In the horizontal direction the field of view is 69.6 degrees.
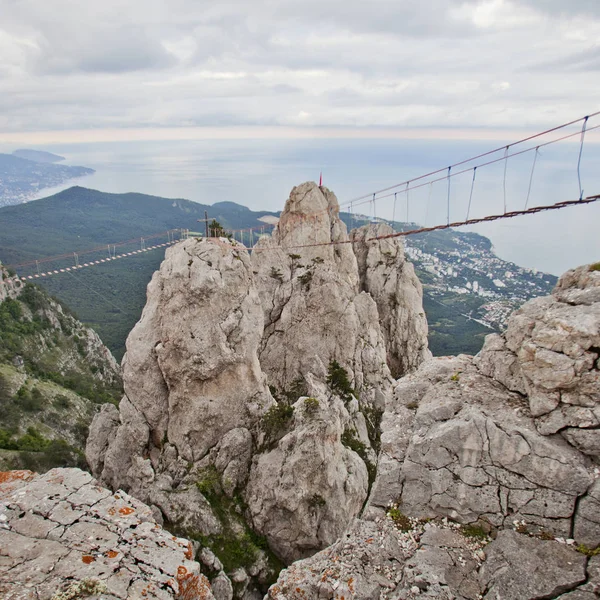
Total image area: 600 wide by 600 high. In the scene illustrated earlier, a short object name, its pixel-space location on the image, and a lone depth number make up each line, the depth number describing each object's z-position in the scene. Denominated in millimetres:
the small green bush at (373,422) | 34250
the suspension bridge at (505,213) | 11805
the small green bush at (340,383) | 35156
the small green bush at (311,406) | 25344
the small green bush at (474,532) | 10438
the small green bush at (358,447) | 30306
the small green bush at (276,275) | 38812
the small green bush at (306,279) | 38219
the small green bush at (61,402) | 62156
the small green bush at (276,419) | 26091
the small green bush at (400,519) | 11180
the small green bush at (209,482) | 24312
